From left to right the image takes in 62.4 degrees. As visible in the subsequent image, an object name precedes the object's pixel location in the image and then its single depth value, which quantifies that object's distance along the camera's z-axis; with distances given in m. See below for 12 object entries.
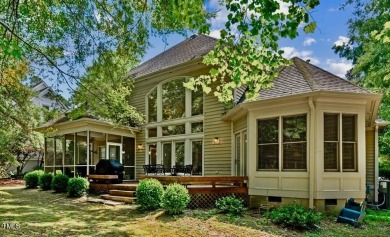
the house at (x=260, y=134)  9.09
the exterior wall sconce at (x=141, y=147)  16.38
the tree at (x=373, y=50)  12.03
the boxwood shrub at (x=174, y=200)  8.83
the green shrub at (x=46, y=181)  15.50
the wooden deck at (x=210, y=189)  10.23
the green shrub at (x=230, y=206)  8.93
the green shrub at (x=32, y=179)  16.86
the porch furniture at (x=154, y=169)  14.35
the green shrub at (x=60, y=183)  14.31
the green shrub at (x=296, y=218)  7.54
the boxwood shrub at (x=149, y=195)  9.45
